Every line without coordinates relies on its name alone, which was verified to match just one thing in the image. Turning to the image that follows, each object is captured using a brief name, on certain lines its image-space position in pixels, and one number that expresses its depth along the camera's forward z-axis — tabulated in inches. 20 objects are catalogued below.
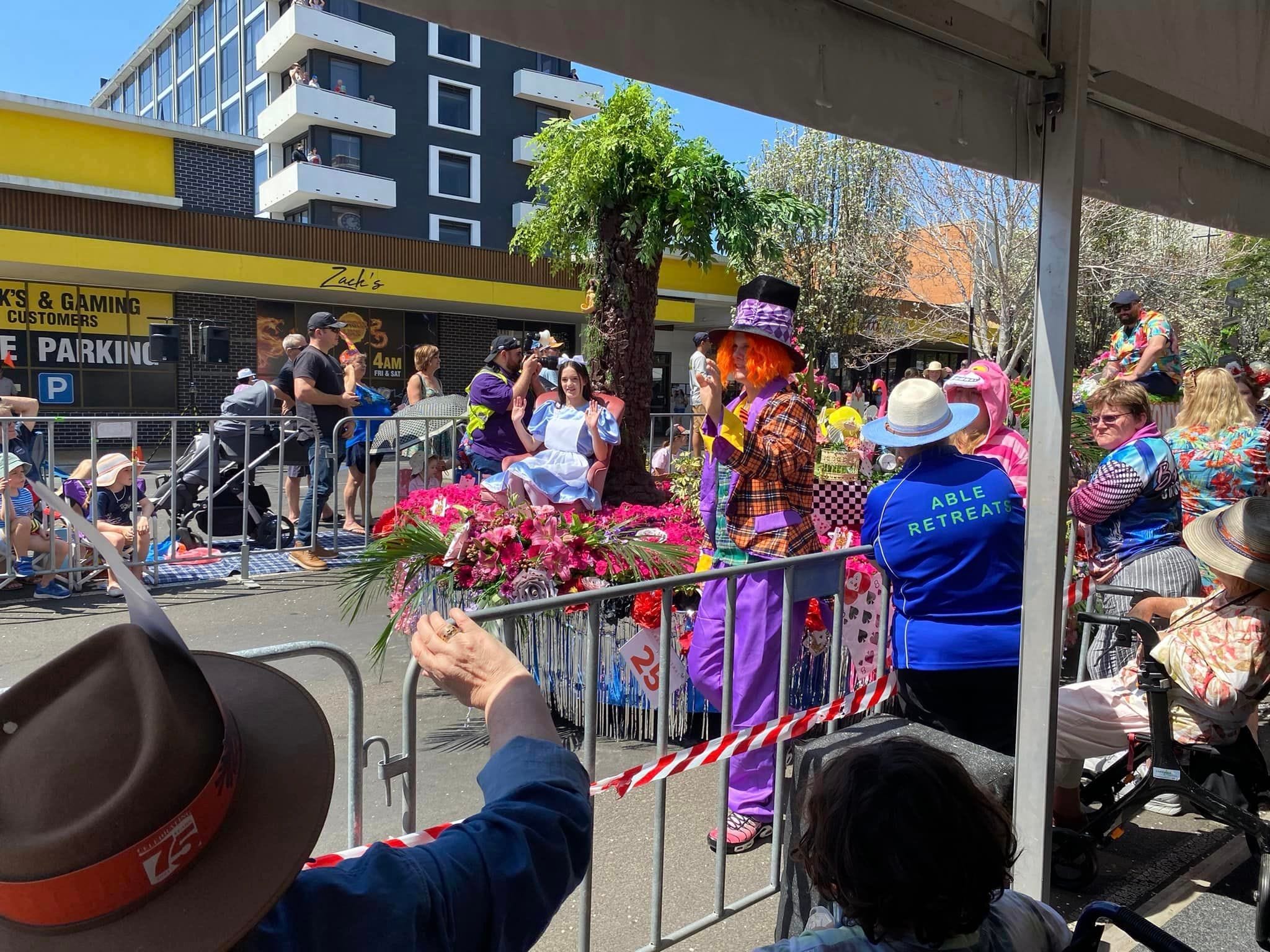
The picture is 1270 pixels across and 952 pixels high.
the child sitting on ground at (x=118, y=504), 262.1
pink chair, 227.1
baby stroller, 291.9
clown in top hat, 131.0
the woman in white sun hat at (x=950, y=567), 115.6
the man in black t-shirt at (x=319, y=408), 303.9
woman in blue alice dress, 227.3
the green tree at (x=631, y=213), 254.7
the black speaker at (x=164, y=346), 677.9
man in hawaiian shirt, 262.8
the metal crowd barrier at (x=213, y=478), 253.3
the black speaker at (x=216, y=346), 734.5
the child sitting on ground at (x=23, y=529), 243.3
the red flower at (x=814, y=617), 157.0
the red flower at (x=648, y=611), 159.6
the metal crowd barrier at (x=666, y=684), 84.4
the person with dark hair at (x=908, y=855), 54.3
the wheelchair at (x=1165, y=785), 114.7
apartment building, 1342.3
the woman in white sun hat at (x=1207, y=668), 113.1
